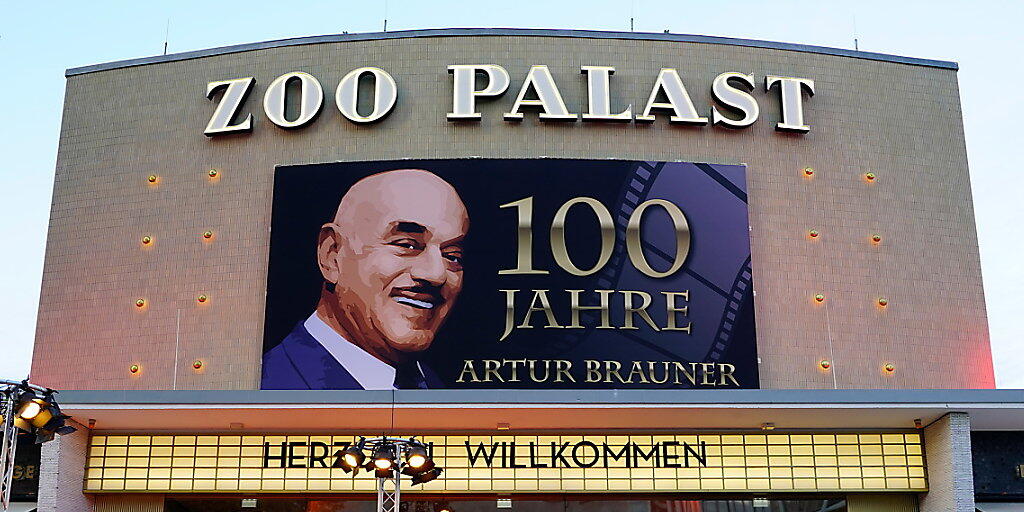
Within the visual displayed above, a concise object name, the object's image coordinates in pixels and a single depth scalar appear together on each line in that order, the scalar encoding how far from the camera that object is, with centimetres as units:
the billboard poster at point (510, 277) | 1738
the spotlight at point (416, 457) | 1456
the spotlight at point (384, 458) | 1414
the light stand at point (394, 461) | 1424
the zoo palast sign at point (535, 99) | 1861
